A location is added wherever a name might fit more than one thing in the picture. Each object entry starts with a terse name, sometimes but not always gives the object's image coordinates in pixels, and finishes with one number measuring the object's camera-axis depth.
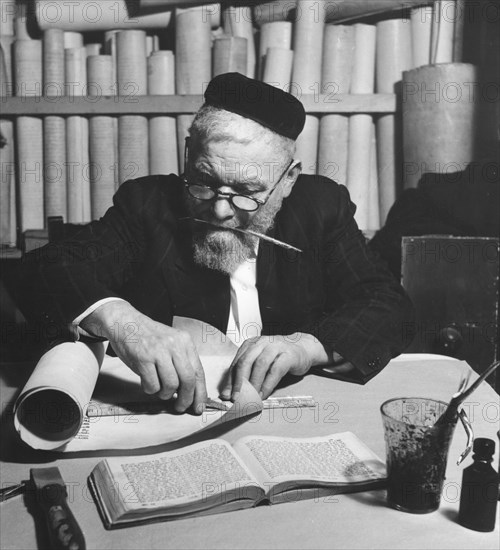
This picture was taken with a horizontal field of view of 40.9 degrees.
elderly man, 1.49
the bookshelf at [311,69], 2.72
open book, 0.88
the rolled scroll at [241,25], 2.81
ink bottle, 0.85
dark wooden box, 2.31
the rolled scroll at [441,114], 2.57
